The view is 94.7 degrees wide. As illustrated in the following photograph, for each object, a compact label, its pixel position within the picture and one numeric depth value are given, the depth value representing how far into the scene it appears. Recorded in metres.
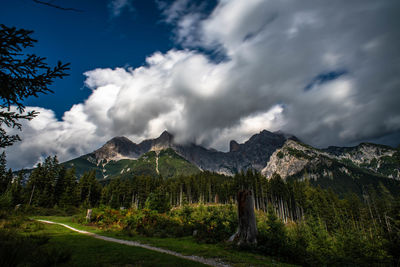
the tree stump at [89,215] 28.22
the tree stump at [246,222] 12.83
